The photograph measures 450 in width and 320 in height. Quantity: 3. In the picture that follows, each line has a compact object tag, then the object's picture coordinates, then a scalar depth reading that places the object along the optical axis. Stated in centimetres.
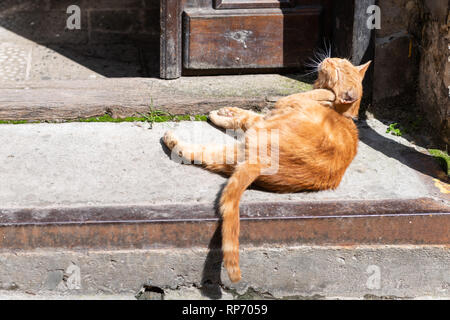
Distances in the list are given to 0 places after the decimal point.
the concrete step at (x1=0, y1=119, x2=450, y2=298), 343
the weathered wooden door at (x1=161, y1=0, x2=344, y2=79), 477
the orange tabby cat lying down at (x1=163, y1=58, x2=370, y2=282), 341
